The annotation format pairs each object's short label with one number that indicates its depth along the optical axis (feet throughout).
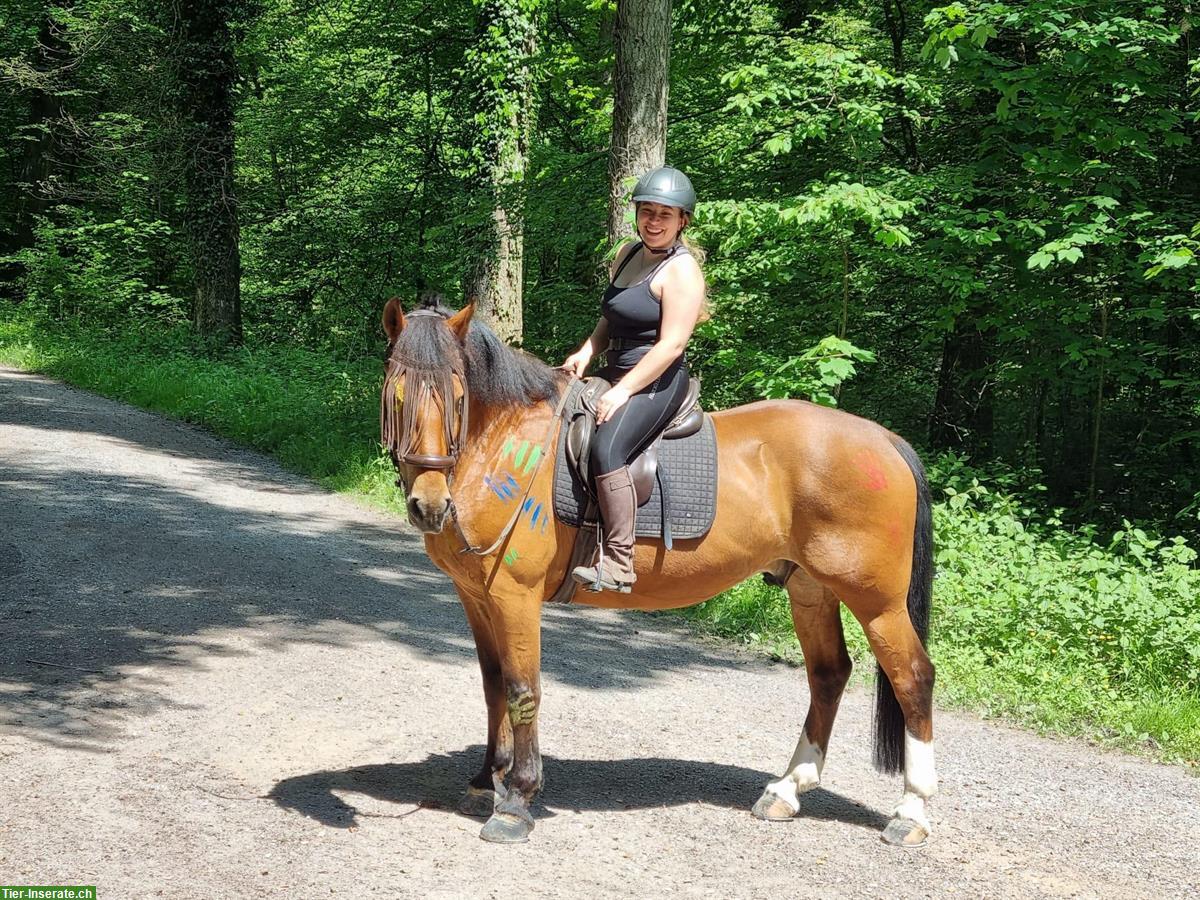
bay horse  13.91
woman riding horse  14.08
